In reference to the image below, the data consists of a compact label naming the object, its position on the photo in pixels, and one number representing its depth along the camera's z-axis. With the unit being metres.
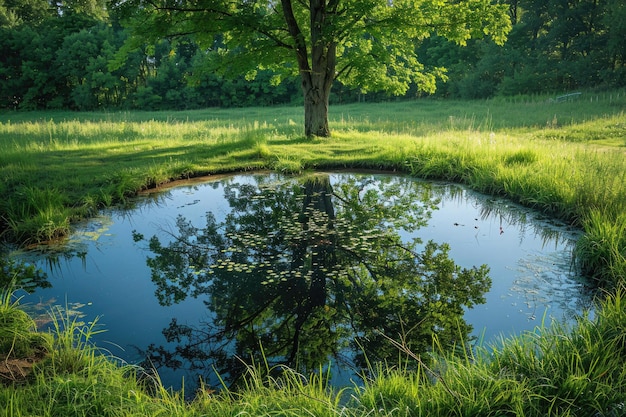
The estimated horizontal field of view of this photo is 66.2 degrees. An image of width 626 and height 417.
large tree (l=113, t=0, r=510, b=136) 11.44
